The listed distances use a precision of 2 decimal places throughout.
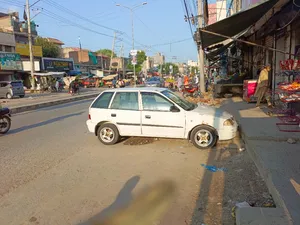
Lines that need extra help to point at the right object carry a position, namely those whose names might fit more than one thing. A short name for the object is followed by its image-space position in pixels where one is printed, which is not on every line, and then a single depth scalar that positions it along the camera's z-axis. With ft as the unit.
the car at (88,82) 166.67
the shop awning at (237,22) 22.11
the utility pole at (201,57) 54.65
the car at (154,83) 98.28
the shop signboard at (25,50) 132.32
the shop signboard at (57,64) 145.82
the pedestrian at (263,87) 34.17
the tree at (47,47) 166.38
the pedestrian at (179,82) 87.27
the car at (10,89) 87.16
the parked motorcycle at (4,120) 29.95
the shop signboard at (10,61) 109.23
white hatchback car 21.21
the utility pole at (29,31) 93.84
